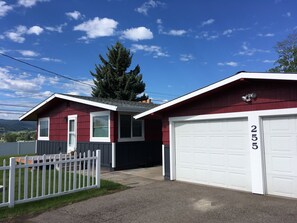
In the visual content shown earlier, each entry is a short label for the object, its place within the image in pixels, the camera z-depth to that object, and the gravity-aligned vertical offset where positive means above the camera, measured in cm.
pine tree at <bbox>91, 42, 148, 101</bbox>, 3425 +783
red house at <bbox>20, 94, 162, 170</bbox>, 1131 +42
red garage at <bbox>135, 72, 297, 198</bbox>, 651 +11
